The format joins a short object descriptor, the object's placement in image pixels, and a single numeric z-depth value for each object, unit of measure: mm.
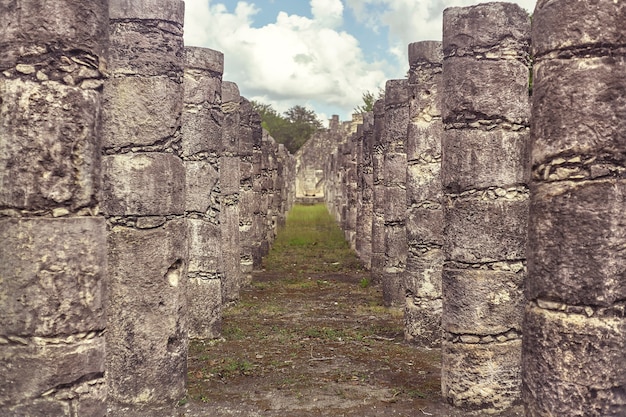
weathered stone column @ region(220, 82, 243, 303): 11391
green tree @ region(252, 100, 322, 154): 73875
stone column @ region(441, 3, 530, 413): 6531
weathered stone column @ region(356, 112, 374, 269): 16016
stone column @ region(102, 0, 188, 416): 6348
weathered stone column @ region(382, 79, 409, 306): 11336
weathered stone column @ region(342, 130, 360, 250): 21000
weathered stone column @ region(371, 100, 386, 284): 14109
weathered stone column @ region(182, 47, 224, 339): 9078
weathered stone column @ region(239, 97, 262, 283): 14016
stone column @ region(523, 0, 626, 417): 4105
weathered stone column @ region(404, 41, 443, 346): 9078
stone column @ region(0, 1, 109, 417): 4129
